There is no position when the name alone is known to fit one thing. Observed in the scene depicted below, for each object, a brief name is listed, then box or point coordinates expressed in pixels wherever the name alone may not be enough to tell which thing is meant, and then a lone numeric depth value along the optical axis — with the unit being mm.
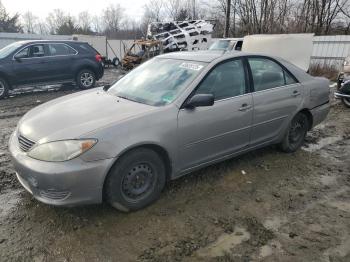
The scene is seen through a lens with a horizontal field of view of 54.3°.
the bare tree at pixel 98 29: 57406
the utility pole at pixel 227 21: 21812
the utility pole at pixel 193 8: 41869
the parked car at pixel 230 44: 14430
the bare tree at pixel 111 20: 59456
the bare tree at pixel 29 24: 60094
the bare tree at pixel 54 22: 53006
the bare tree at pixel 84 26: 41006
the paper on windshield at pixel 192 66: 4059
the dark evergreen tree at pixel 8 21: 40688
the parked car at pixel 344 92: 8219
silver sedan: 3146
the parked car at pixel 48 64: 10289
